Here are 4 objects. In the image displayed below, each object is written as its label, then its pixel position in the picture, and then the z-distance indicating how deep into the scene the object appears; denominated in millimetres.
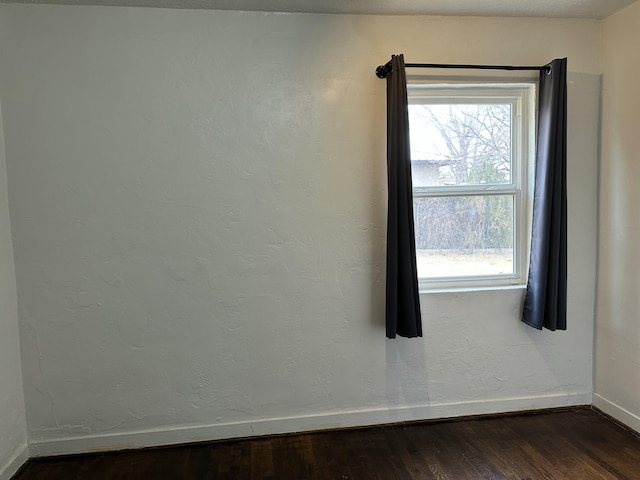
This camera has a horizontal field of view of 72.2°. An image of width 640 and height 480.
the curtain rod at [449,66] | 2342
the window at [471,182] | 2557
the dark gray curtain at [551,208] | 2400
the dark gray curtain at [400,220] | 2285
